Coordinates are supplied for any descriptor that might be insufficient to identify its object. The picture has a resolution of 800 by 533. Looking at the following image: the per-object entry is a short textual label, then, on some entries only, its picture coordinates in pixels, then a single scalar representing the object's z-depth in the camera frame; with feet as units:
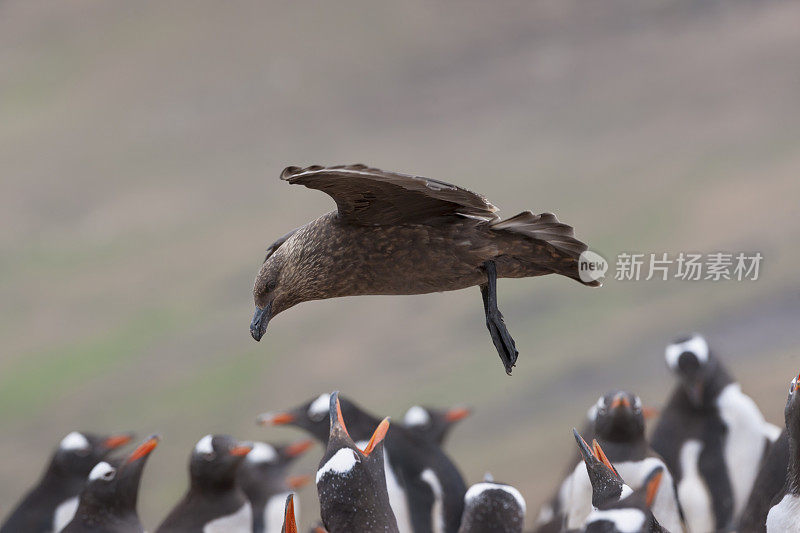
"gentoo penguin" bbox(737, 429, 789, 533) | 28.32
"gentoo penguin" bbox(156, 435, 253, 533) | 38.24
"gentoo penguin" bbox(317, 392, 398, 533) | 26.04
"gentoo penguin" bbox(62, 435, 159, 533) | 34.30
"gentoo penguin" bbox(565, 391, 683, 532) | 34.73
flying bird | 25.91
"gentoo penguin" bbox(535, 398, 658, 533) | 35.93
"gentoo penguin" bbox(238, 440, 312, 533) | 43.11
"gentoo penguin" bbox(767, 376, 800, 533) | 26.45
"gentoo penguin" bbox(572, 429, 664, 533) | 22.62
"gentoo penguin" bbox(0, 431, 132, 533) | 39.58
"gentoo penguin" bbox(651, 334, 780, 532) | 41.06
